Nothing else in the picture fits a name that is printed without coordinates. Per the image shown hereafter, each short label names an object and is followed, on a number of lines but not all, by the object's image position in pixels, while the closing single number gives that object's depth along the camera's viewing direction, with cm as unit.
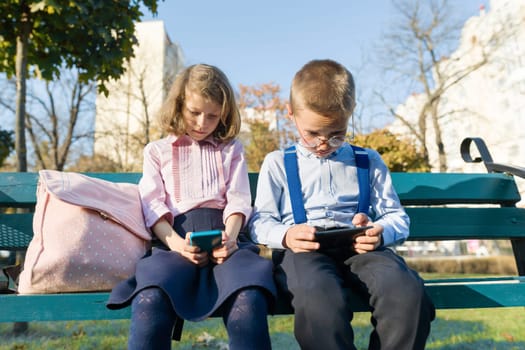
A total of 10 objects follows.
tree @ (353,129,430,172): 1072
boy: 154
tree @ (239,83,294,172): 2158
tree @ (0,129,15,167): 1123
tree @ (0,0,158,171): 369
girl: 155
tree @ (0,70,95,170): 1527
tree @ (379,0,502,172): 1683
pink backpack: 177
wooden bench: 239
